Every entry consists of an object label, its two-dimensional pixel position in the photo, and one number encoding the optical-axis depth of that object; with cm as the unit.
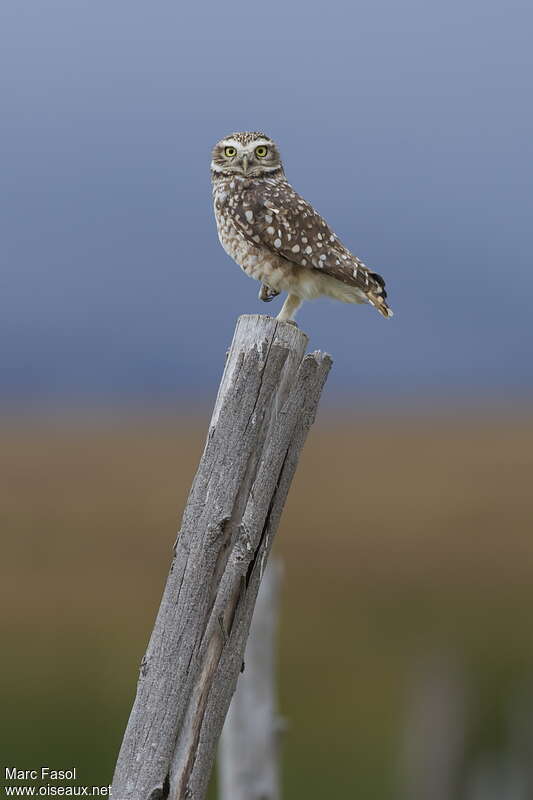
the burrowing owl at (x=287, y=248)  1073
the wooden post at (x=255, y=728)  1221
